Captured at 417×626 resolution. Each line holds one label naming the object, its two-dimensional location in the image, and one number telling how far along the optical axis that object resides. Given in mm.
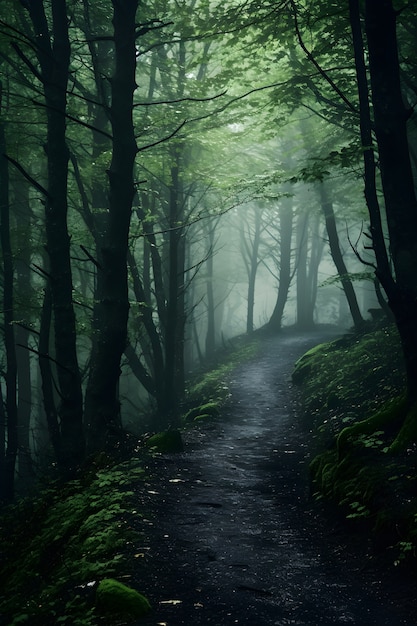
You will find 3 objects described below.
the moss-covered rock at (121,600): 4082
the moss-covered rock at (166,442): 8645
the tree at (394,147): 6797
